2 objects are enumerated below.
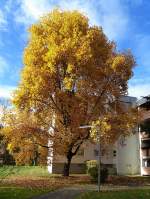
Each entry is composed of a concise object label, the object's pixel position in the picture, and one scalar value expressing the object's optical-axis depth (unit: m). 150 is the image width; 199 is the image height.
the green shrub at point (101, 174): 17.00
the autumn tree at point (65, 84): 17.93
